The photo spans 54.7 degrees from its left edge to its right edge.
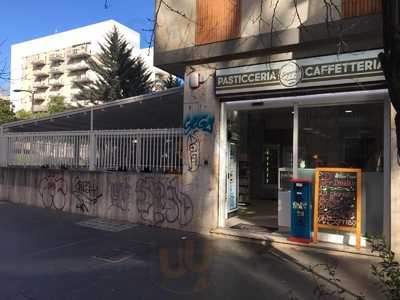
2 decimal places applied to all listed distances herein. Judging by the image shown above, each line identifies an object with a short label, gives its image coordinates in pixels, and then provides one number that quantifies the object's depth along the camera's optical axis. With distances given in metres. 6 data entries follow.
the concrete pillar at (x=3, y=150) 13.62
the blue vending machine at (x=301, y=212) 7.39
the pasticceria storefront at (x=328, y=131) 7.03
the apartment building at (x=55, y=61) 75.88
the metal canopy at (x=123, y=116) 11.55
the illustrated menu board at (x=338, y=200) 7.04
